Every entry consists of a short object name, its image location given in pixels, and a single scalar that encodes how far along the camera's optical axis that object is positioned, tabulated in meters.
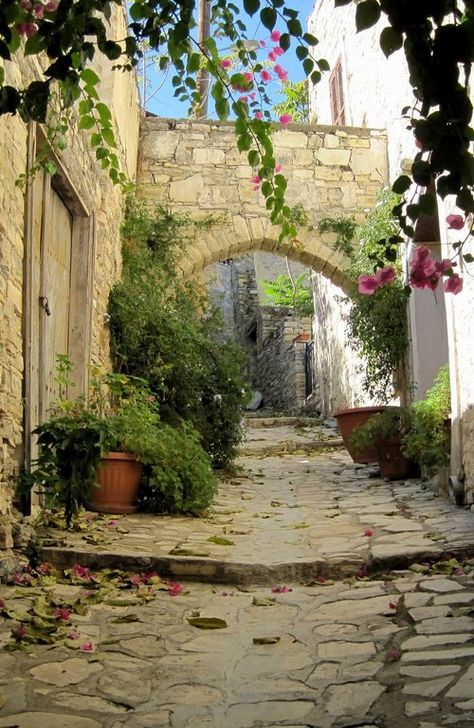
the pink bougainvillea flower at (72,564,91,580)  3.53
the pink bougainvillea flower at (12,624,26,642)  2.66
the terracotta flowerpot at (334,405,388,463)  7.46
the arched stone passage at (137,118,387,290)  8.97
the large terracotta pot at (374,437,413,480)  6.94
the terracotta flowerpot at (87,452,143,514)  5.07
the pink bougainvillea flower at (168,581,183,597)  3.42
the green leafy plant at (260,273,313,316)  17.11
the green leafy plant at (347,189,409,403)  8.29
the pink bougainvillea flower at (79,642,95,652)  2.61
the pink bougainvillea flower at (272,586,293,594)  3.49
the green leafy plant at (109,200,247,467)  7.14
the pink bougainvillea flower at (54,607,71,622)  2.91
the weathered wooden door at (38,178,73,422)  4.75
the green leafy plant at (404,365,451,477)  5.71
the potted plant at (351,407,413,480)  6.84
